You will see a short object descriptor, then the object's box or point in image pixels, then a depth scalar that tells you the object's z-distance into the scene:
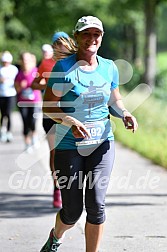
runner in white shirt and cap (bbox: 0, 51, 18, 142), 16.47
